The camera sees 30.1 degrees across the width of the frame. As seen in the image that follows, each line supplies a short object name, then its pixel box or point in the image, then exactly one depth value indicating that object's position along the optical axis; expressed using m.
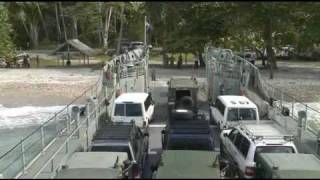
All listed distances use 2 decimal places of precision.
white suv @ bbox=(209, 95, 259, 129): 22.63
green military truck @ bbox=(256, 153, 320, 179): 11.22
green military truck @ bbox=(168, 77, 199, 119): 25.67
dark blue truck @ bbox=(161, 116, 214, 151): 16.61
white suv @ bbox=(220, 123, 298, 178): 14.86
